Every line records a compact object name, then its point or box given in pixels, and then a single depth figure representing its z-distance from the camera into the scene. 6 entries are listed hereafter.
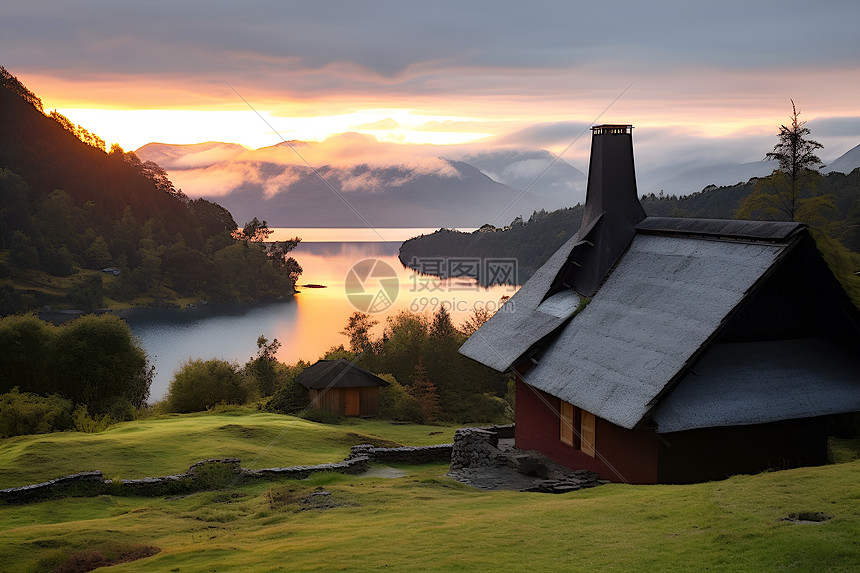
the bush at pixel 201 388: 46.31
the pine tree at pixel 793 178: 40.00
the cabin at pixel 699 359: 15.05
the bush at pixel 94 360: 42.78
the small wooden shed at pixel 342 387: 44.06
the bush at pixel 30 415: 34.28
